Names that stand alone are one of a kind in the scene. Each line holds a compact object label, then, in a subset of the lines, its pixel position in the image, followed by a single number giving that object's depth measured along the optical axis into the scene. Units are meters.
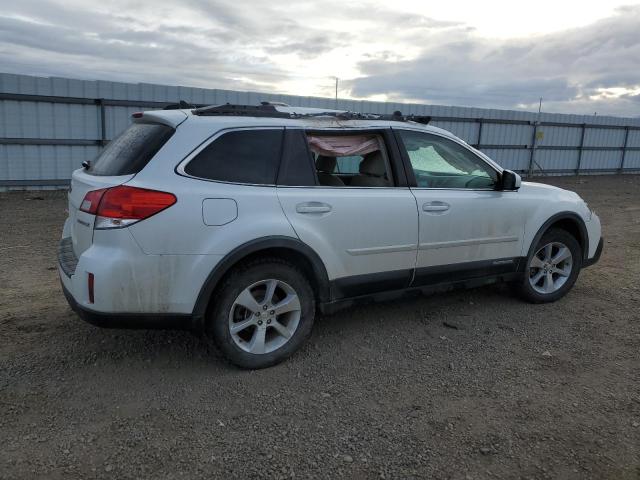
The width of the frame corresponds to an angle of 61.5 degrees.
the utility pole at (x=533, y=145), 19.98
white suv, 3.24
